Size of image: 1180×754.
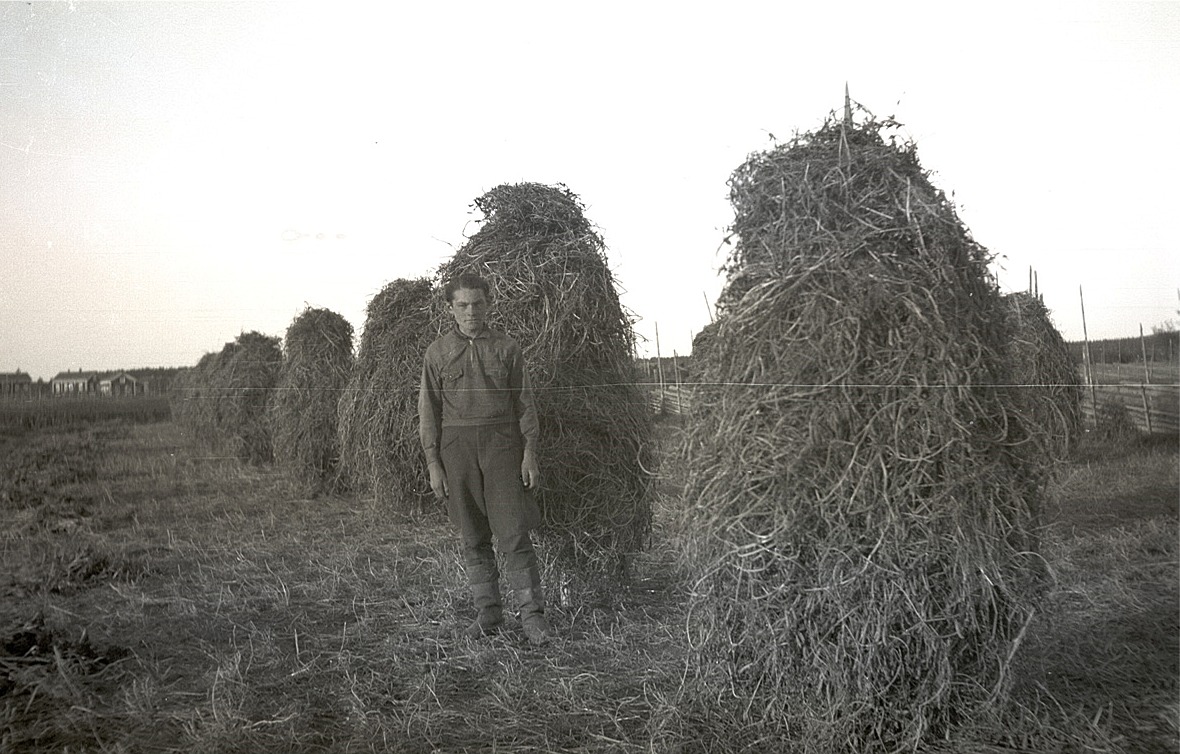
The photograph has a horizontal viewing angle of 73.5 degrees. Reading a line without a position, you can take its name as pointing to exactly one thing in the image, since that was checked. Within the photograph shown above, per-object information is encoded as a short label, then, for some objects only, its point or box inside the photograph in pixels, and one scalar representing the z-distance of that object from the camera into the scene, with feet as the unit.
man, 15.17
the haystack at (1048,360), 30.48
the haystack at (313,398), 37.91
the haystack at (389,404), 25.80
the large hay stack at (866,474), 9.80
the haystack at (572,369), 17.48
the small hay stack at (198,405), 42.01
